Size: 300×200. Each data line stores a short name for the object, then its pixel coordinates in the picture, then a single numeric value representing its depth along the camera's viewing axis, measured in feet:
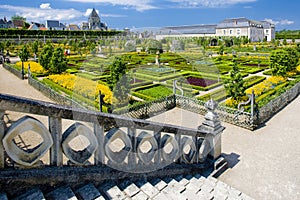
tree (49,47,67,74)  70.64
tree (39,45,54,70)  78.44
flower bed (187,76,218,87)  65.56
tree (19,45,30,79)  86.99
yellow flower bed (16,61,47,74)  79.28
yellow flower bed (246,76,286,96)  54.85
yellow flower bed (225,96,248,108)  45.11
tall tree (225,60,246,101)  44.62
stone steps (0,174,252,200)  8.91
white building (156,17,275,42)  257.55
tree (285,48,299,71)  74.86
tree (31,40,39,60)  125.49
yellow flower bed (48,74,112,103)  43.84
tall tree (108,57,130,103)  42.19
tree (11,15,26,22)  344.08
